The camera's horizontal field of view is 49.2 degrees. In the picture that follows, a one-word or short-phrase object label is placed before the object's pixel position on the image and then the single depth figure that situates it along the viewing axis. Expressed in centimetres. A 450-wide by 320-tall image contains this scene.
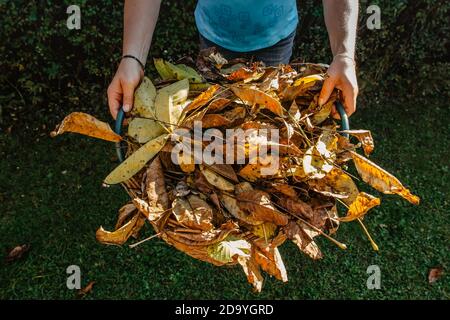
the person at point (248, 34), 154
